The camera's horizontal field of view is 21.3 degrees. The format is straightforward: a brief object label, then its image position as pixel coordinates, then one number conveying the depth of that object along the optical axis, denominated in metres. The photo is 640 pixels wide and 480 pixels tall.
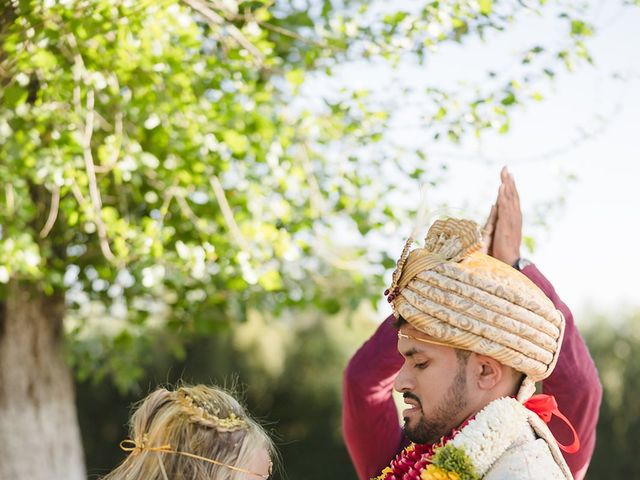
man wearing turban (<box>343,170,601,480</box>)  3.67
